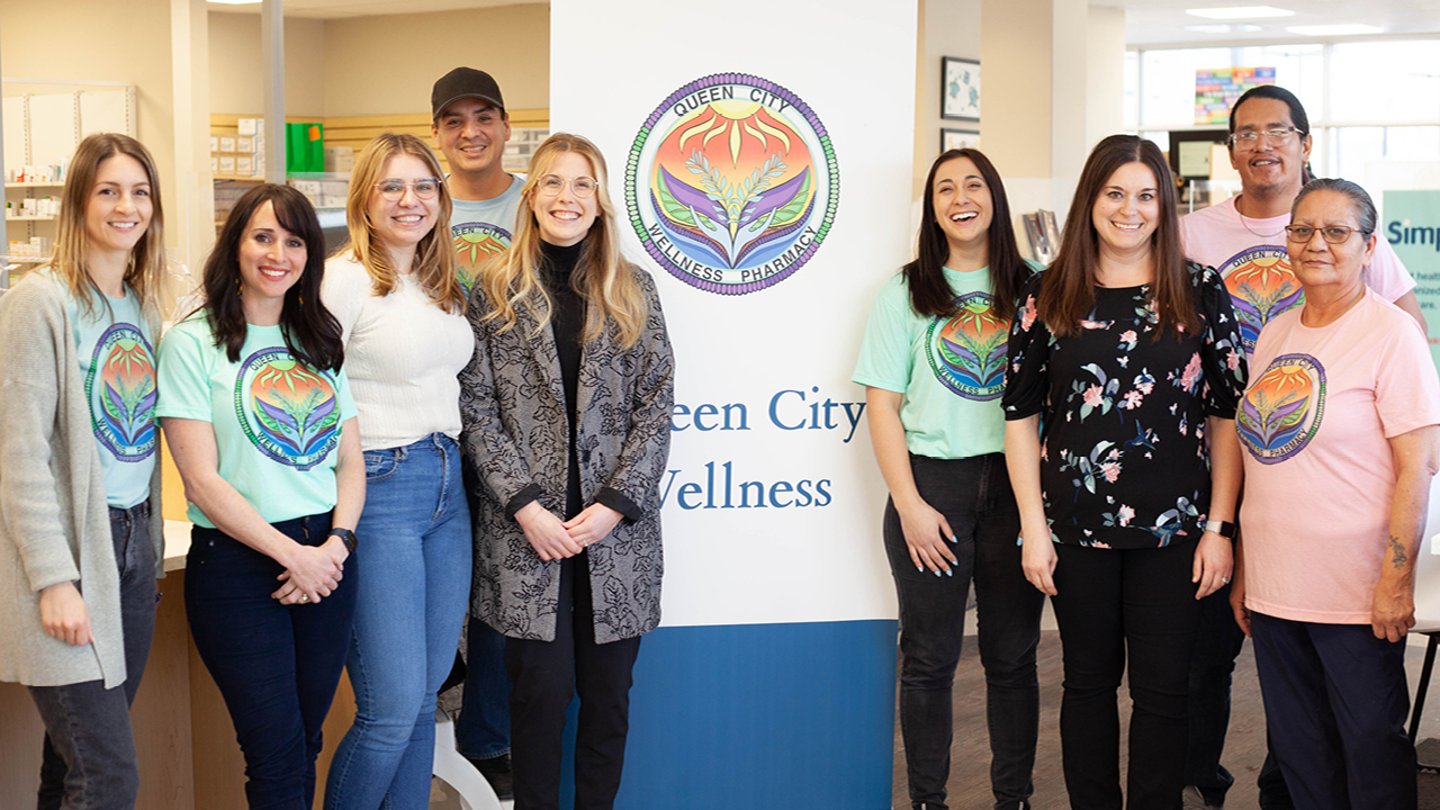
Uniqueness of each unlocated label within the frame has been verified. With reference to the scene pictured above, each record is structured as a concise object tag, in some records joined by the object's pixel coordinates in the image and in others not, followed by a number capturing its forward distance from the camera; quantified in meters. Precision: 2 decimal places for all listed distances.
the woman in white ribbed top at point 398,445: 2.45
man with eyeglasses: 3.02
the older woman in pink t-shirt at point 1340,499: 2.44
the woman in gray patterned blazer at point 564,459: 2.57
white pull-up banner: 2.80
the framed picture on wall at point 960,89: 7.99
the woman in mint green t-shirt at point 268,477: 2.25
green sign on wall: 5.05
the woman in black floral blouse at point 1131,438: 2.62
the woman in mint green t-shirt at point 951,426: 2.79
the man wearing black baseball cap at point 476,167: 3.06
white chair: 2.85
